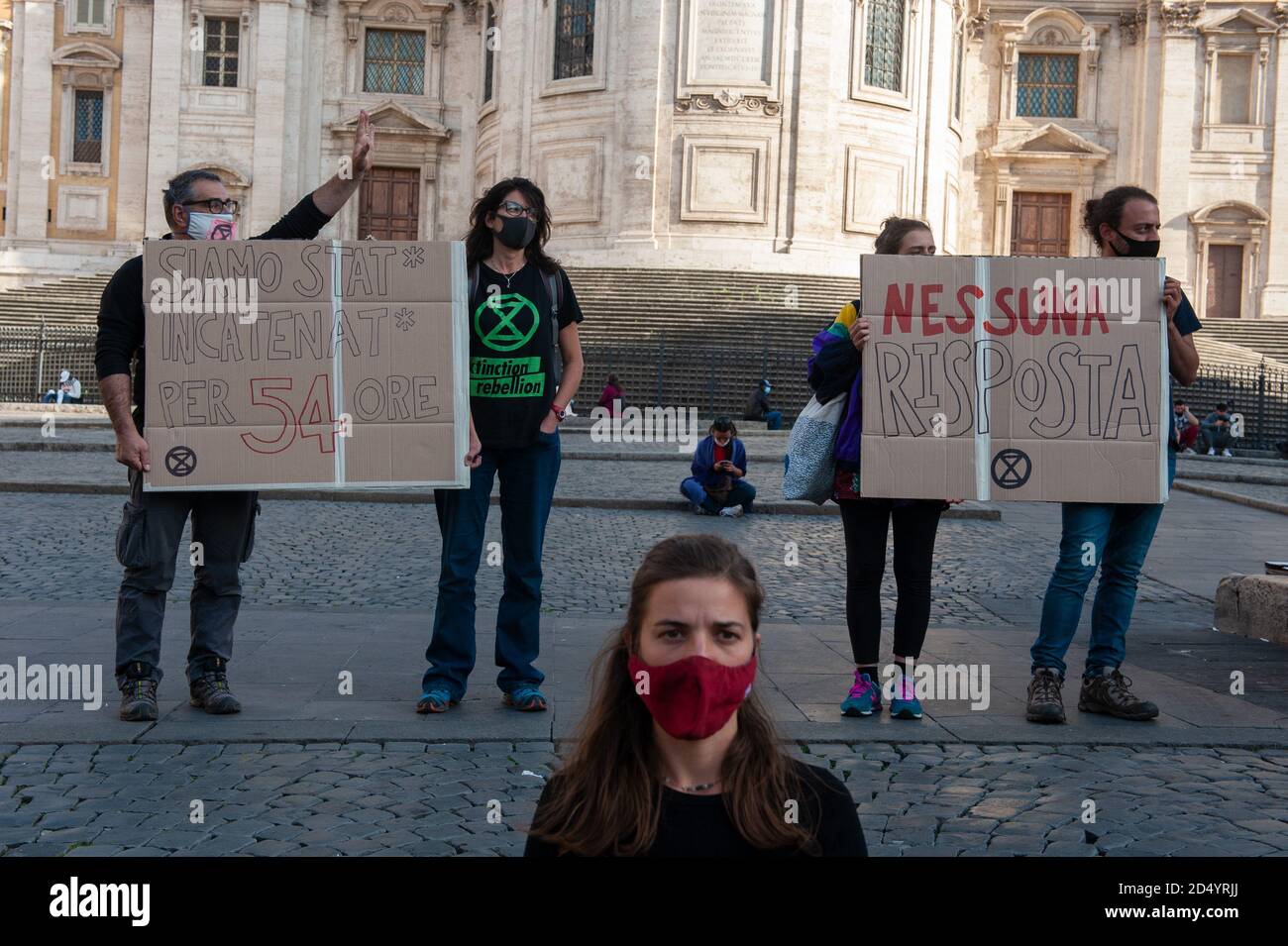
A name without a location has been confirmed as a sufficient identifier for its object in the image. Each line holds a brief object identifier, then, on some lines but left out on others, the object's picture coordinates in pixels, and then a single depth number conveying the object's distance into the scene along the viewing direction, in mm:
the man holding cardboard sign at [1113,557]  5652
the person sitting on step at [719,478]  14195
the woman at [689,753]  2102
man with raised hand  5375
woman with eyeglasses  5617
